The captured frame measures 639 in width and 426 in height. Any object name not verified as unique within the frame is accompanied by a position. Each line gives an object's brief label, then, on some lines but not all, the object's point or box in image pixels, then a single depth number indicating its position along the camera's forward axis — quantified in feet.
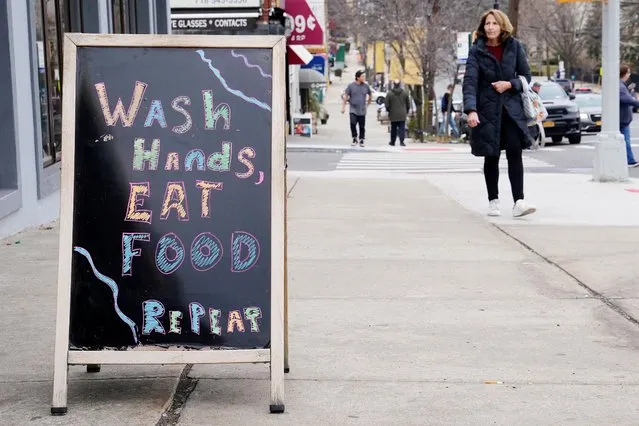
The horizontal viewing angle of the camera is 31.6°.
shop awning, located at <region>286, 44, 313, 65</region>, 67.40
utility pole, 47.52
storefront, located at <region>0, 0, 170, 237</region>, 30.83
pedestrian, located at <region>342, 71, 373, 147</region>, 91.35
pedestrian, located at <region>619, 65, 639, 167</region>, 58.39
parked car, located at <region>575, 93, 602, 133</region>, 116.37
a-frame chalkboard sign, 15.06
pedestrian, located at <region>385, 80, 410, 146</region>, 95.35
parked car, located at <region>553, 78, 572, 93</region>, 218.79
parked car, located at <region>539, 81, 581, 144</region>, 97.91
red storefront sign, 67.21
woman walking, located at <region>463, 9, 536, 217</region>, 33.22
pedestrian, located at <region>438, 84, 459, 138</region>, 117.80
